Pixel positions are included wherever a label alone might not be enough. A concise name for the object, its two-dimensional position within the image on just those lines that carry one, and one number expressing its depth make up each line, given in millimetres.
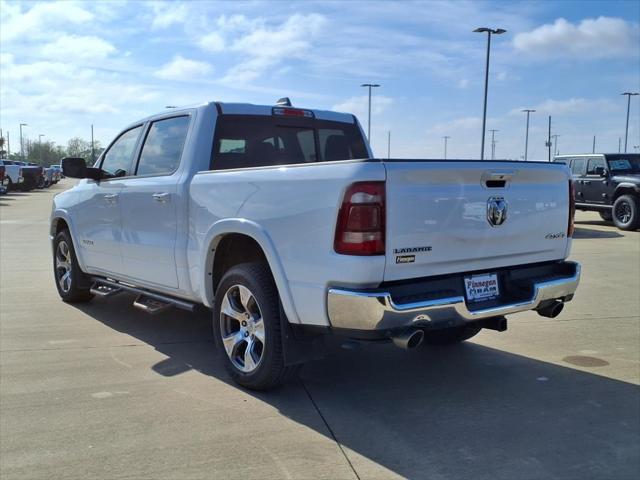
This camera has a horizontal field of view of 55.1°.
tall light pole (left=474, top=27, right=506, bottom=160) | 30058
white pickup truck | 3414
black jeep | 16328
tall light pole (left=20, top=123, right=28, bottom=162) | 94500
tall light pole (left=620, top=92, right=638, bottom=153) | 47338
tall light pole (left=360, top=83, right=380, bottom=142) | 41769
